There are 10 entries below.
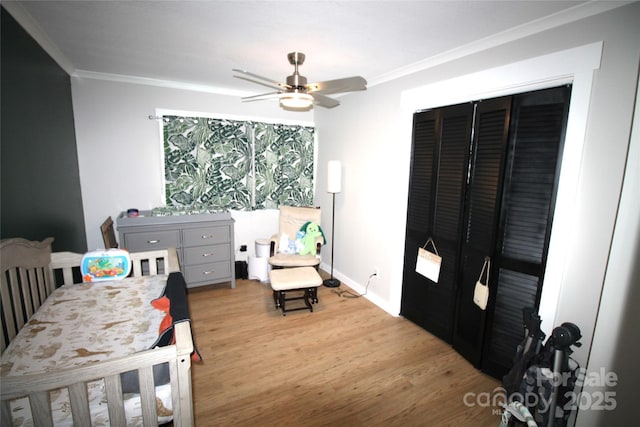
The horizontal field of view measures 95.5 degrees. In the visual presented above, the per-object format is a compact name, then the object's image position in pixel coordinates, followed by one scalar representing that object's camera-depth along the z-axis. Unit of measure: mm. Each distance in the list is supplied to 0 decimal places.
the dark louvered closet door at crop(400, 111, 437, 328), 2627
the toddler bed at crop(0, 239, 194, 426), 1087
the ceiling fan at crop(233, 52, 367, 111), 1921
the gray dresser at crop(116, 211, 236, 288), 3145
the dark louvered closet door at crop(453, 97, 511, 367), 2072
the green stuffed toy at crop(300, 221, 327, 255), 3740
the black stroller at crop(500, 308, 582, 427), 1471
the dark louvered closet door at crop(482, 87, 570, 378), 1812
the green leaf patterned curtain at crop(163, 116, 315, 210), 3586
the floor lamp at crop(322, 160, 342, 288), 3645
